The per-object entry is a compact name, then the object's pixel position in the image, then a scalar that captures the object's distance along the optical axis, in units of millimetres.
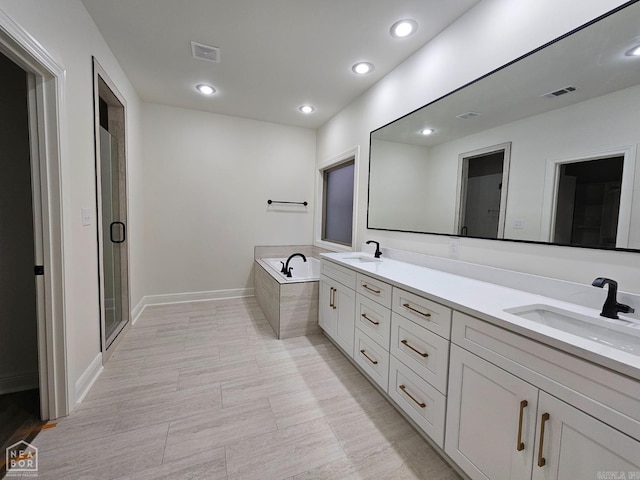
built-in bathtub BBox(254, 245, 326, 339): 2652
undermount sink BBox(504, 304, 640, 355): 958
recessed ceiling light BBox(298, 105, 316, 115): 3294
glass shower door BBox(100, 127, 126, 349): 2391
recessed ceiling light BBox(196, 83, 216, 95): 2855
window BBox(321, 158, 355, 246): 3422
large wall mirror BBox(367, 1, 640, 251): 1118
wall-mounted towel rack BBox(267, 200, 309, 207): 3957
